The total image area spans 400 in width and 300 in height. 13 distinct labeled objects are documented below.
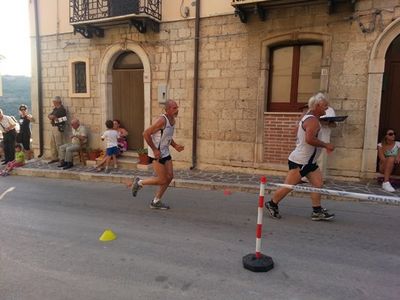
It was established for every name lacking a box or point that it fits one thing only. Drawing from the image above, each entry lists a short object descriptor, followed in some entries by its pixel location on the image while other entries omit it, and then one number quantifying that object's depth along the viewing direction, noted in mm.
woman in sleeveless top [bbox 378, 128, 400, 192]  6602
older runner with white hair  4555
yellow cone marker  4214
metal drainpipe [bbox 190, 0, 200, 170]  8555
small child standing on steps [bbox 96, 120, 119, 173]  8875
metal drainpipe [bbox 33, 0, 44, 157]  10883
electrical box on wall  9172
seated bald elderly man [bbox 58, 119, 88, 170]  9422
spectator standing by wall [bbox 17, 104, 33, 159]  10859
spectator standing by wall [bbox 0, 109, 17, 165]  9906
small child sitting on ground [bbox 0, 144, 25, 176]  9317
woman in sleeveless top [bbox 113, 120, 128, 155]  9758
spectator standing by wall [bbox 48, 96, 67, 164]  10383
